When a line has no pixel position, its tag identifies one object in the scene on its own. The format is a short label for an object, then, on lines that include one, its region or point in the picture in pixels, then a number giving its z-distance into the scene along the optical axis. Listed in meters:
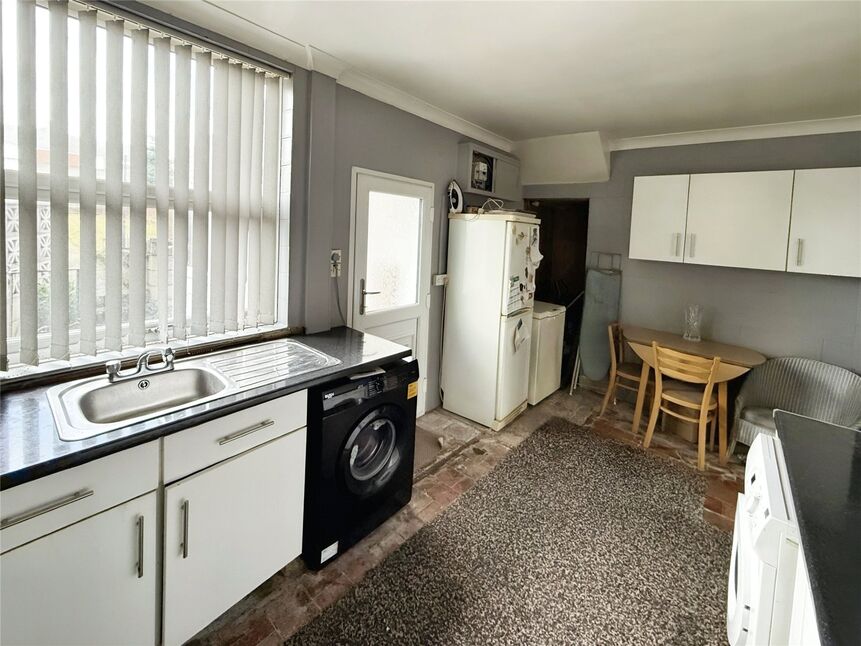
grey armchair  2.83
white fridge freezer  3.14
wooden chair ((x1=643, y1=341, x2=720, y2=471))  2.86
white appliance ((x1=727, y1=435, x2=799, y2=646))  1.13
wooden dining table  2.93
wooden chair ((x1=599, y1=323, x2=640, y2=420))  3.54
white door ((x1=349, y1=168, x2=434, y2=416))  2.79
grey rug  1.67
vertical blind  1.51
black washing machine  1.82
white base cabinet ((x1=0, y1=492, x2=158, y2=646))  1.10
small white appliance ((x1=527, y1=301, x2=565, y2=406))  3.68
